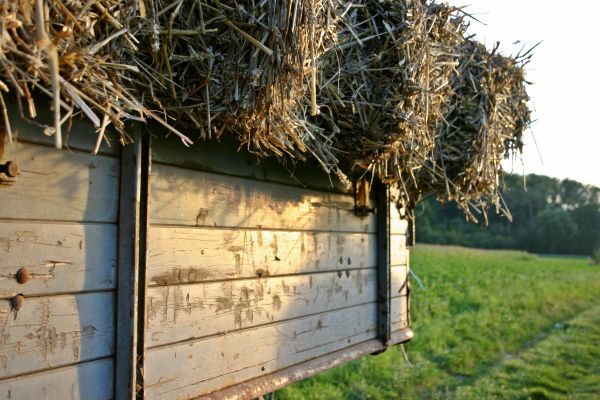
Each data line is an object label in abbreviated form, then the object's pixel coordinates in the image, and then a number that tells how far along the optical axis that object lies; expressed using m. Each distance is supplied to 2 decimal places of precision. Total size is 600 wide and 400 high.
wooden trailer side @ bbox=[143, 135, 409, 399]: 1.88
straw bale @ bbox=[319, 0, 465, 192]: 2.43
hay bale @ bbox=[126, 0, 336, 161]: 1.73
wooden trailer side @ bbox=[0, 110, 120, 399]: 1.42
